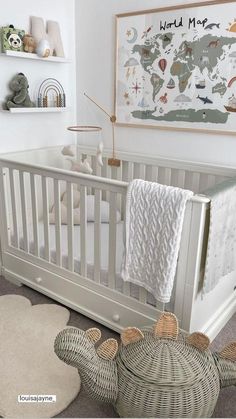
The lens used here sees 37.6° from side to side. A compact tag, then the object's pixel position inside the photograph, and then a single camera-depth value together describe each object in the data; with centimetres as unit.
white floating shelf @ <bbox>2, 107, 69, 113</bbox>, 224
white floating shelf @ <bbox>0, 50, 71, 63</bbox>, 214
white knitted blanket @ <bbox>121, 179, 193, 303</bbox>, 144
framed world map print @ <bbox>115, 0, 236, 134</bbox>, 196
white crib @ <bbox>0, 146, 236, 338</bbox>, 154
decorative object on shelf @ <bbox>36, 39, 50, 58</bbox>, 227
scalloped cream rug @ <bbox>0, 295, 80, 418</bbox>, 141
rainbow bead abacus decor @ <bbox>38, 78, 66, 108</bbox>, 247
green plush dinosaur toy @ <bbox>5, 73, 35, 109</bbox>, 226
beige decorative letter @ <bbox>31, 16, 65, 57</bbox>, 234
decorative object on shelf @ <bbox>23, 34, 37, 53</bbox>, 225
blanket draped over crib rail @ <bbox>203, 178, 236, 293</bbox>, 147
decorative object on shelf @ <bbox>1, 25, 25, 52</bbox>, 214
